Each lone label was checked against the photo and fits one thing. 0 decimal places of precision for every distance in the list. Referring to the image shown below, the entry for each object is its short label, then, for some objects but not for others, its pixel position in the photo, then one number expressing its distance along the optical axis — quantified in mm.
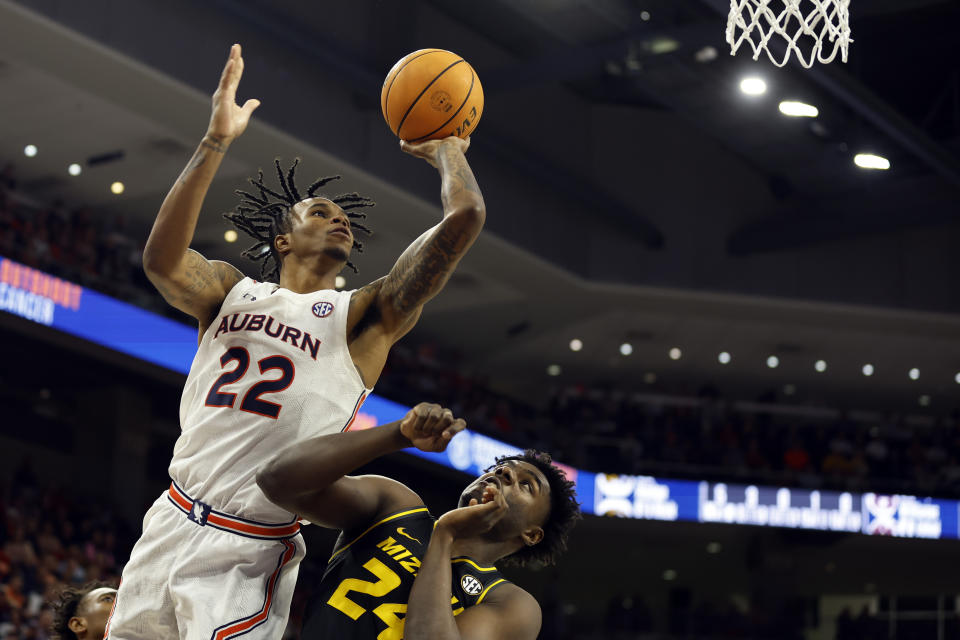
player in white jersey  2824
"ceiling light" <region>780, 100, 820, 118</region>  14461
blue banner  16547
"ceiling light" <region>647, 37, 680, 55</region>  13406
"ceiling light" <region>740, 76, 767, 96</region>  14219
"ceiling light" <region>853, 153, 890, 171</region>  15555
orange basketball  3232
